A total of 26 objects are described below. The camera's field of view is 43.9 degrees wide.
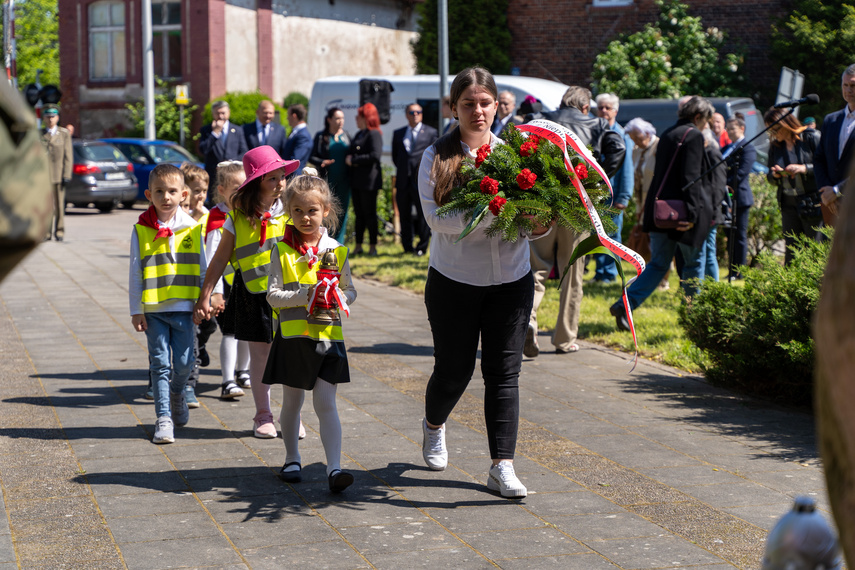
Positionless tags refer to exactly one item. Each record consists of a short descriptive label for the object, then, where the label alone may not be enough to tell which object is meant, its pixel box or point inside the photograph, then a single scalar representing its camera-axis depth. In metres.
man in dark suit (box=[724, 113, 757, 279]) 11.47
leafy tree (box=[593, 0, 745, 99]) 25.83
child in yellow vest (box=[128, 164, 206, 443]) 5.93
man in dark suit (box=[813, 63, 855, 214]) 7.79
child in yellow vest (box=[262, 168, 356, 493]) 5.07
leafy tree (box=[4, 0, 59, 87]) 57.50
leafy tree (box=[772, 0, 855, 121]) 24.72
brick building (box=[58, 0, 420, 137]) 32.66
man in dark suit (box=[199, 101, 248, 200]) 12.07
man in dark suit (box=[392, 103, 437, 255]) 14.32
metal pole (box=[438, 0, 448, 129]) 13.38
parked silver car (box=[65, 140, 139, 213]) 23.84
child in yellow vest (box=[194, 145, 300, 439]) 5.92
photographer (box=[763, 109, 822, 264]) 9.59
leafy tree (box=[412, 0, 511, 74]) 28.52
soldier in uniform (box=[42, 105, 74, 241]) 17.11
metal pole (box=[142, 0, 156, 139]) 25.52
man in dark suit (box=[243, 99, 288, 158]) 12.52
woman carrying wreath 4.92
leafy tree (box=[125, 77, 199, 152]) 32.62
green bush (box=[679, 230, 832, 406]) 6.36
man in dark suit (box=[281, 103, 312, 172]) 12.98
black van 18.28
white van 19.86
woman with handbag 8.83
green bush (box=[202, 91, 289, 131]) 30.59
